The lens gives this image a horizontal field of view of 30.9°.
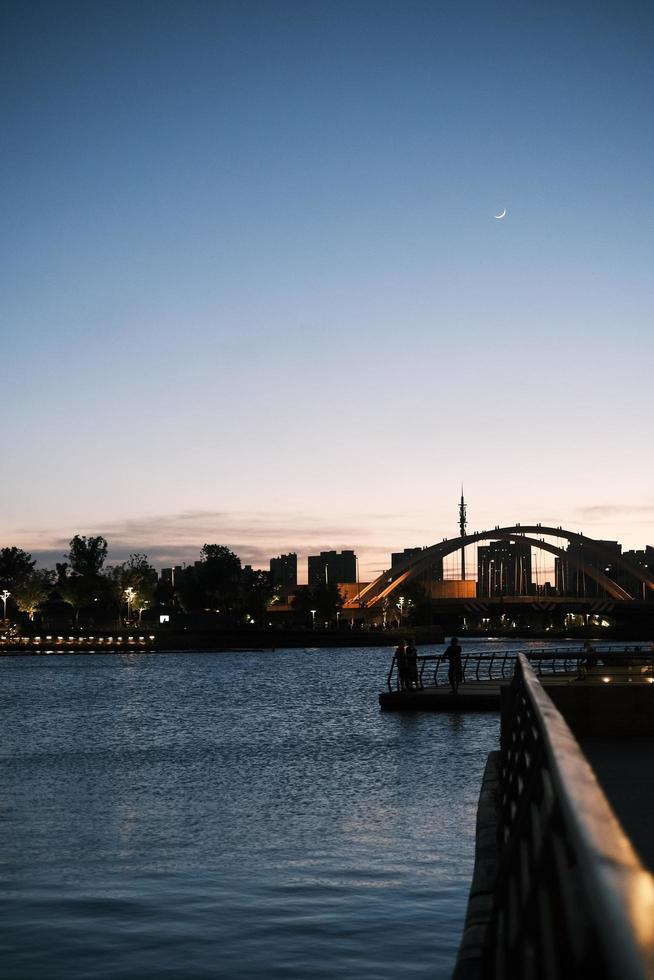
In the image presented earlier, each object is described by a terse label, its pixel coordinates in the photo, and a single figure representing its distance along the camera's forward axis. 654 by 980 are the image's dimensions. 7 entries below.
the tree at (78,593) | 182.00
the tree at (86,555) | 194.00
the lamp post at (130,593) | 178.07
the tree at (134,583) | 180.38
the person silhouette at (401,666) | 47.28
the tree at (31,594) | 178.12
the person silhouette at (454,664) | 46.00
